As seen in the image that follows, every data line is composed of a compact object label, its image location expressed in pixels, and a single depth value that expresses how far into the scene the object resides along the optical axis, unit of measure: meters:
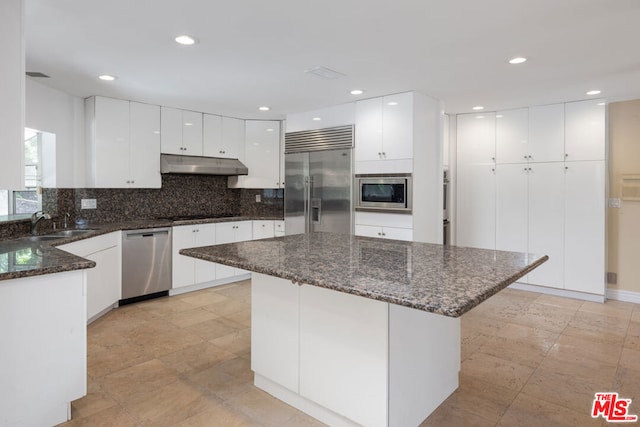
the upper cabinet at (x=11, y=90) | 1.92
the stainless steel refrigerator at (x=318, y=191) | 4.55
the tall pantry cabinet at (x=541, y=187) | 4.35
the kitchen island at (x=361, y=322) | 1.60
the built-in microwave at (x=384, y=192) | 4.04
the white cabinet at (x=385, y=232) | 4.08
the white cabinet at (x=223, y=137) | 5.12
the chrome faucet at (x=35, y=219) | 3.32
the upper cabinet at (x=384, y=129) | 3.99
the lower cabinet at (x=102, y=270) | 3.40
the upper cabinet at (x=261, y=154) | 5.50
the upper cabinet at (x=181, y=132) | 4.70
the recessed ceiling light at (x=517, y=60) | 2.98
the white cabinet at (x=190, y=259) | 4.48
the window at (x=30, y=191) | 3.55
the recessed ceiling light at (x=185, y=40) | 2.55
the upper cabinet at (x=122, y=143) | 4.20
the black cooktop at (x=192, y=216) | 4.83
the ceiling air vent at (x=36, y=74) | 3.33
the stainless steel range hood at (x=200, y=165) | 4.67
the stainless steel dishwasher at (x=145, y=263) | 4.07
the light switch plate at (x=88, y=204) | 4.34
